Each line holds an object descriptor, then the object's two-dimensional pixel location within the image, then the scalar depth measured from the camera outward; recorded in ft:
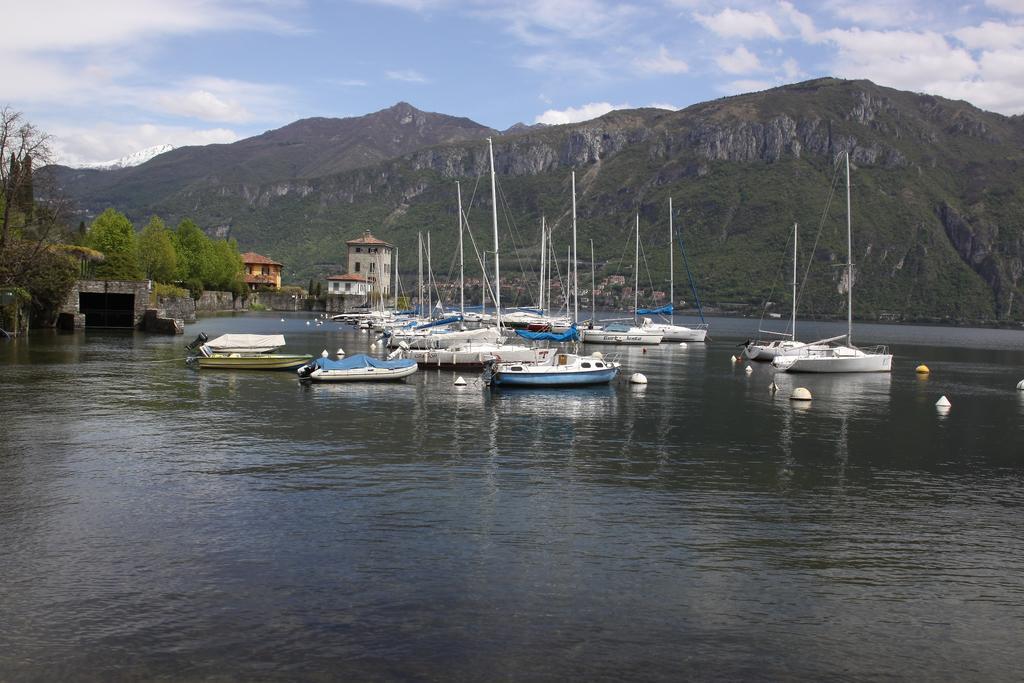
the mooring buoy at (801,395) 158.30
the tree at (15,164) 208.54
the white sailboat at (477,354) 191.21
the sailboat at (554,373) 156.56
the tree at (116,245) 361.71
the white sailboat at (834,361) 214.69
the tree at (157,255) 426.92
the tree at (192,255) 492.13
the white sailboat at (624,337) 316.19
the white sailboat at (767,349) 250.78
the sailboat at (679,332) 346.74
